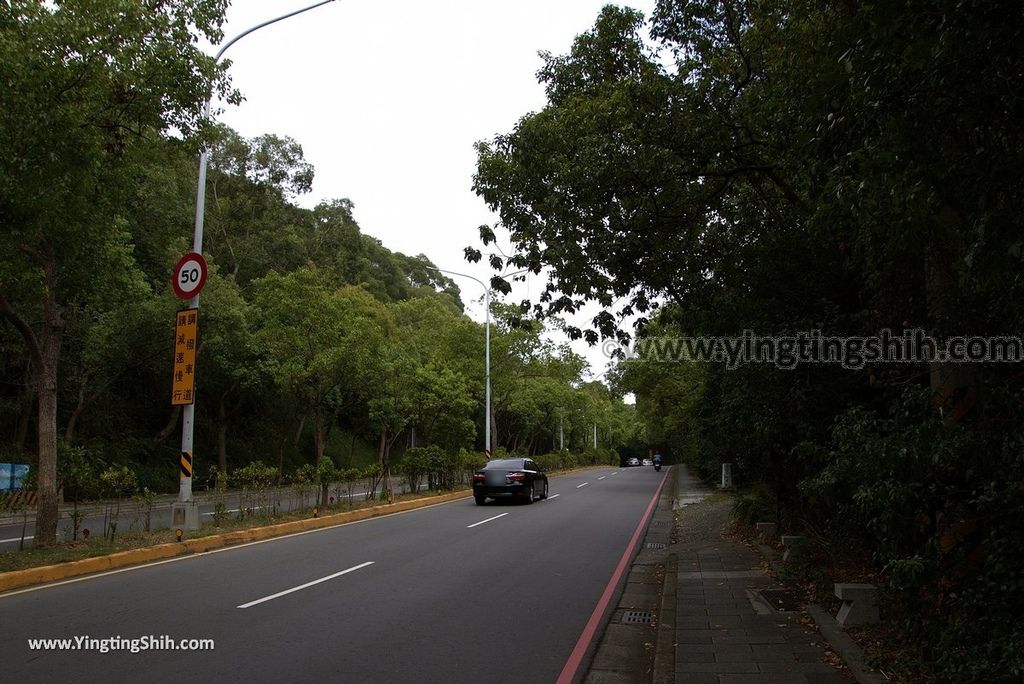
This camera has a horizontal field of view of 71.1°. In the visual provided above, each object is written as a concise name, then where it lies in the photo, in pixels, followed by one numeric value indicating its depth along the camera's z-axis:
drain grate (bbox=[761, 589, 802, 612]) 7.46
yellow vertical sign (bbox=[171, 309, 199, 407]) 13.56
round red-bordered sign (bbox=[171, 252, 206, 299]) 13.42
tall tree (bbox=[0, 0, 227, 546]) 8.47
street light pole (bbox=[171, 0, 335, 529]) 12.73
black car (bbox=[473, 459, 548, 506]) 21.20
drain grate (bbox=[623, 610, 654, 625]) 7.64
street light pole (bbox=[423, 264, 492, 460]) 30.58
